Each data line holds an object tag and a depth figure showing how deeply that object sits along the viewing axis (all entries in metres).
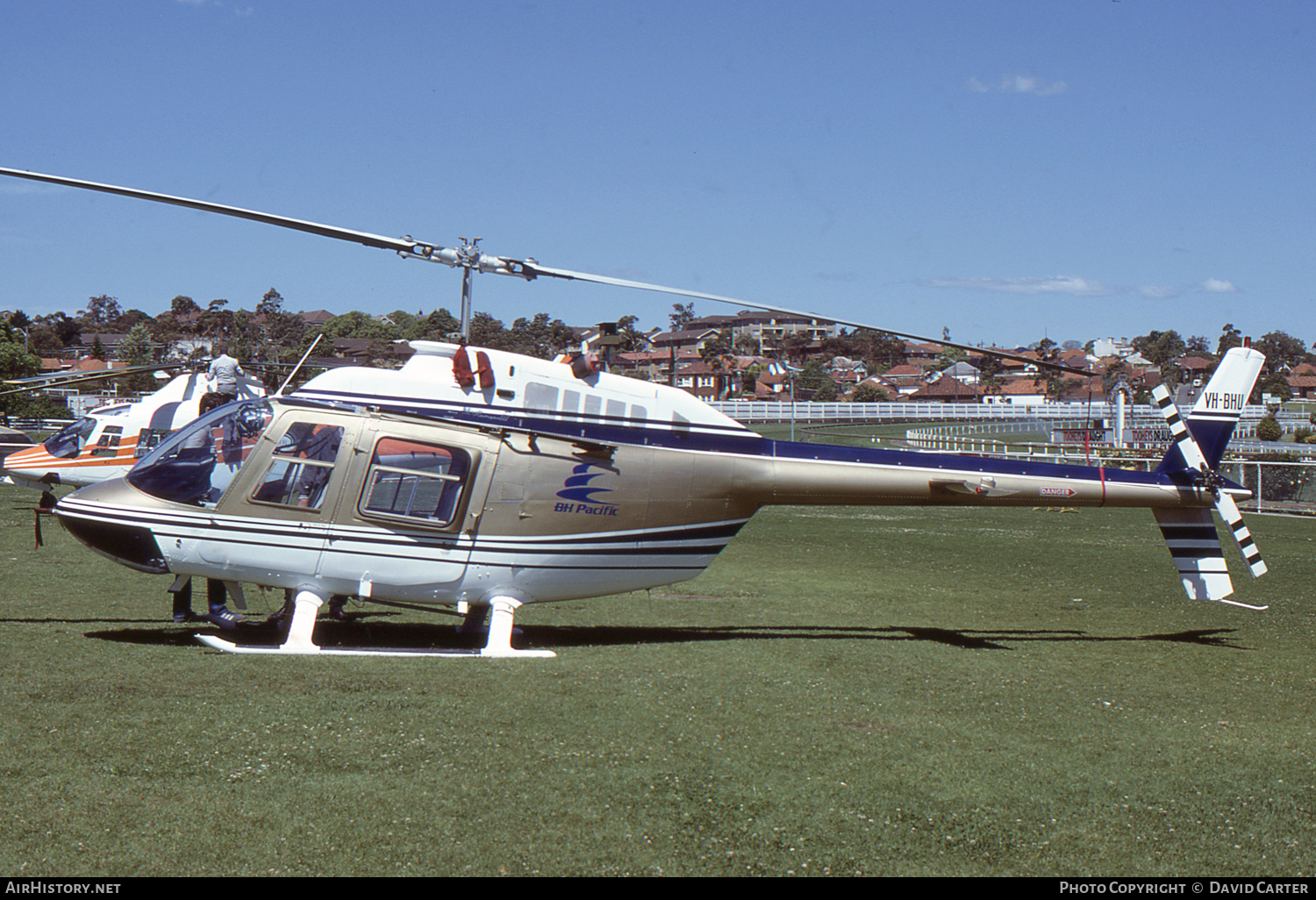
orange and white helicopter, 24.69
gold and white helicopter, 12.06
